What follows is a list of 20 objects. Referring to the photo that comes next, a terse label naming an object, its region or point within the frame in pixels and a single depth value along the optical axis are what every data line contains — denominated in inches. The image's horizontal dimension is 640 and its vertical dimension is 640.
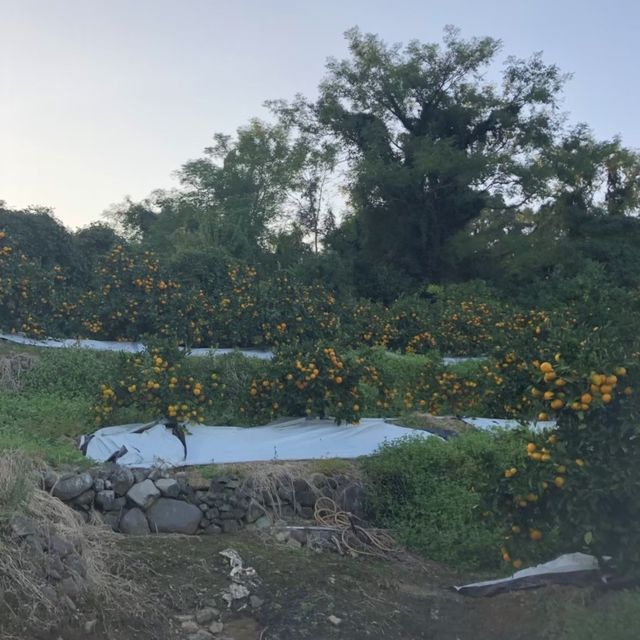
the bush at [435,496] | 239.5
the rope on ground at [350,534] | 241.9
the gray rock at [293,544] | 235.1
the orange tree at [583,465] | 162.1
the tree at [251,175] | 1037.2
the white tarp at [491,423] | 330.9
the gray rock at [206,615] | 182.9
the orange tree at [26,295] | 421.4
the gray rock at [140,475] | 237.5
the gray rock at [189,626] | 177.6
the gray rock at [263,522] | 245.3
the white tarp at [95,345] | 411.8
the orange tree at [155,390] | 280.2
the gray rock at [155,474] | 240.7
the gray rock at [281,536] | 238.2
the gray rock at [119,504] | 229.3
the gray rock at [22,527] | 176.9
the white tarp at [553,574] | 179.6
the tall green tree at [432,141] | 850.1
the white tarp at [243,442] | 262.4
